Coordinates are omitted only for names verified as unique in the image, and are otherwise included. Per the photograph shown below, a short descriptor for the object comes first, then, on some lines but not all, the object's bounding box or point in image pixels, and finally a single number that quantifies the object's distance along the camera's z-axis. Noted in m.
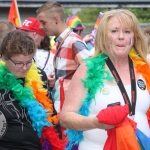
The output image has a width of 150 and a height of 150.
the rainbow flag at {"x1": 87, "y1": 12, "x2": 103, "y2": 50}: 7.21
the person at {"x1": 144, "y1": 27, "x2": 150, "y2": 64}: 5.21
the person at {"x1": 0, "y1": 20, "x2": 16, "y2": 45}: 4.32
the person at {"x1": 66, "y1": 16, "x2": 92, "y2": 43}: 7.39
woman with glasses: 3.07
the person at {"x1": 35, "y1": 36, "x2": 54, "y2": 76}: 5.20
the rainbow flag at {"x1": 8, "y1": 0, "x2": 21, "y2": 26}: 7.14
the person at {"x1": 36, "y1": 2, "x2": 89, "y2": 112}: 4.55
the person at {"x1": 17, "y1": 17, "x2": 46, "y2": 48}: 5.46
